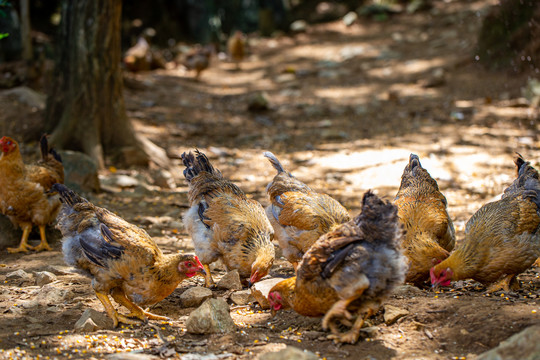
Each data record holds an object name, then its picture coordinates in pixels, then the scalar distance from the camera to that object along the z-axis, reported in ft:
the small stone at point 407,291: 15.97
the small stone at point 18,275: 17.25
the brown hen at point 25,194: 19.98
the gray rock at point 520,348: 10.30
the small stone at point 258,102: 43.80
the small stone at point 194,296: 16.07
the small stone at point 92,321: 13.68
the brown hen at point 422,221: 16.44
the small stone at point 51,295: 15.60
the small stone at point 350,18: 70.90
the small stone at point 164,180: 28.68
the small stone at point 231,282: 17.29
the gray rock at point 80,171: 25.11
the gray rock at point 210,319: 13.62
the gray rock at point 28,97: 33.88
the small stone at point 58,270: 18.07
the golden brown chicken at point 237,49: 60.70
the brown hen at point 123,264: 14.55
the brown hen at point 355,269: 12.84
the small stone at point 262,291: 15.47
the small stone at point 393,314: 13.94
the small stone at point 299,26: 71.82
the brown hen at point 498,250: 15.69
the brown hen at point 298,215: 17.60
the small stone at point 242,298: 16.34
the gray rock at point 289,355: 10.84
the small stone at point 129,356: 11.98
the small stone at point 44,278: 17.02
